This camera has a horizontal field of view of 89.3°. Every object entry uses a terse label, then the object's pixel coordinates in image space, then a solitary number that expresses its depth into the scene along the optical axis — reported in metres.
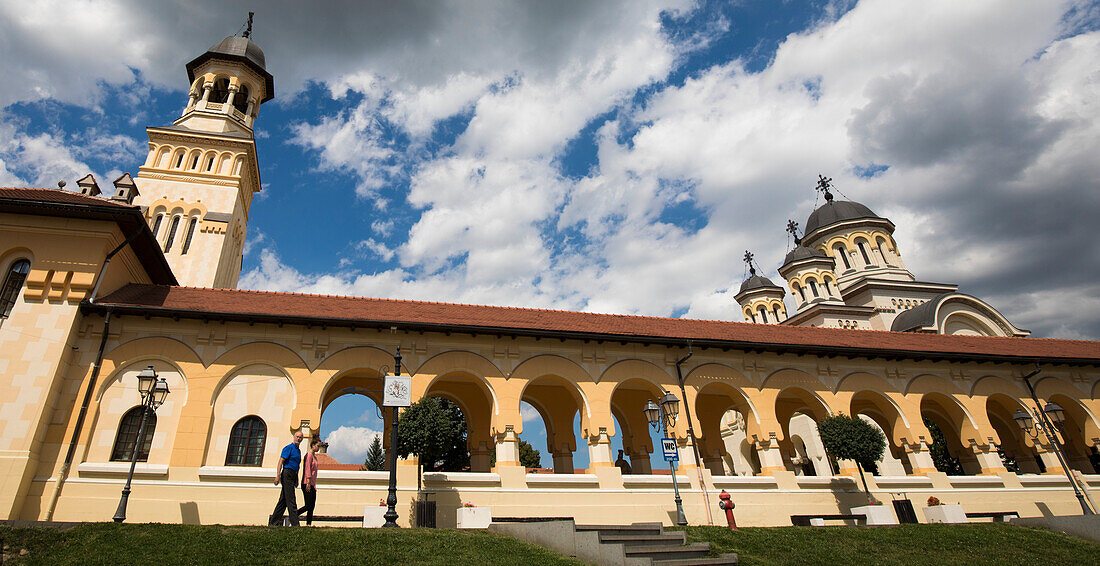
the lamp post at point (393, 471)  12.64
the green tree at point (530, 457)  55.59
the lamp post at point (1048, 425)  19.92
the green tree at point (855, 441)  18.00
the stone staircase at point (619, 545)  9.96
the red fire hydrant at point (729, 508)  15.61
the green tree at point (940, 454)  38.28
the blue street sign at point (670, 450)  16.11
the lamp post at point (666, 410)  16.33
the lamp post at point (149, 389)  13.46
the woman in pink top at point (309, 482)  11.96
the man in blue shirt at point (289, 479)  11.62
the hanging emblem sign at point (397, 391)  13.98
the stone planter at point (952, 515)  17.59
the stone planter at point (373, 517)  13.75
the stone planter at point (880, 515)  16.58
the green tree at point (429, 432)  15.16
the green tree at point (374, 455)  49.34
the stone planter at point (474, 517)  13.72
